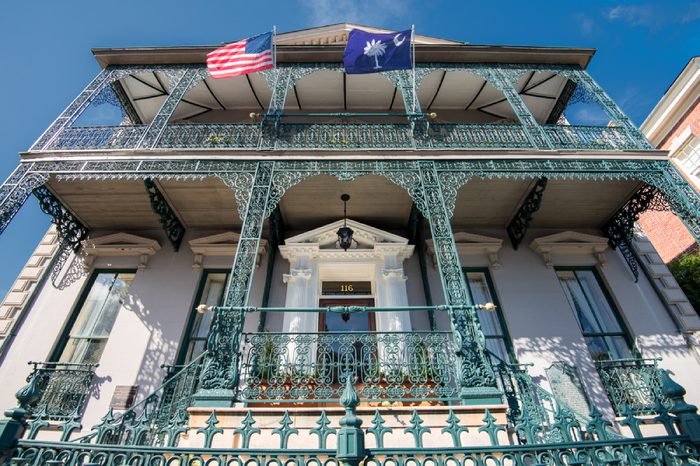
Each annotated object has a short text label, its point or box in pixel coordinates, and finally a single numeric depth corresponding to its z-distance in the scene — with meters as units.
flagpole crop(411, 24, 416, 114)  7.68
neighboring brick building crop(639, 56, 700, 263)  11.56
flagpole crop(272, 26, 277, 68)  7.50
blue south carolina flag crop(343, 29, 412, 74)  7.45
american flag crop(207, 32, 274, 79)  7.33
